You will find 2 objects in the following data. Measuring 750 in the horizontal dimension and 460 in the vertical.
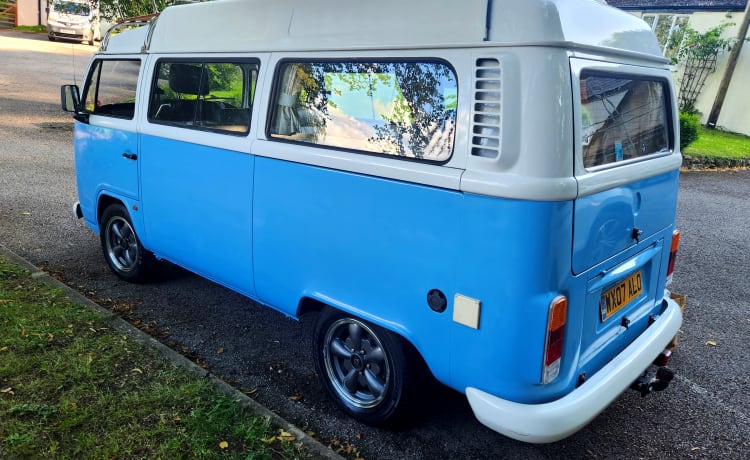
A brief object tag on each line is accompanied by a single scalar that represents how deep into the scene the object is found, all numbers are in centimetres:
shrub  1176
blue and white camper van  244
